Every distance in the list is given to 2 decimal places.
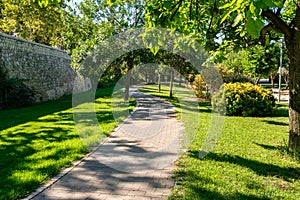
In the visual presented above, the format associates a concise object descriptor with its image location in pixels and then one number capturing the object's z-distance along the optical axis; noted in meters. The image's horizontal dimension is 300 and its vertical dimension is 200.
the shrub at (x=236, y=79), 16.20
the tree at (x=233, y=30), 5.01
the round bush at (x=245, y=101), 11.99
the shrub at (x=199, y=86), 17.65
